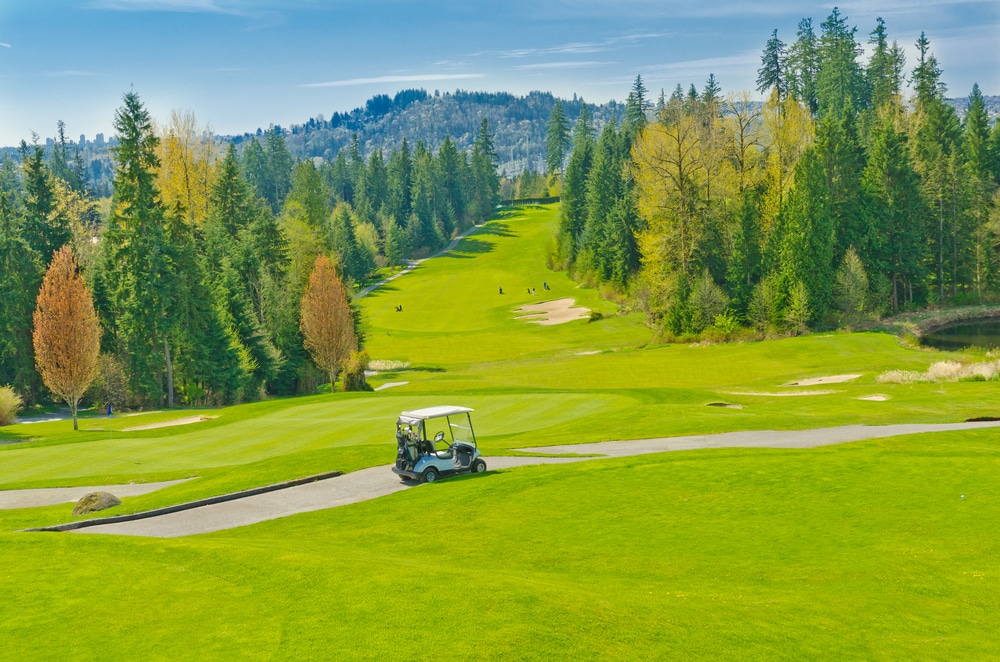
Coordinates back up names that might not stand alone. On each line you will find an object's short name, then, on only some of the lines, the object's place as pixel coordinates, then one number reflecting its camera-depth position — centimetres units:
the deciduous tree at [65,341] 4469
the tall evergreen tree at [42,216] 6253
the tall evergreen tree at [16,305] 5641
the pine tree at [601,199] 11038
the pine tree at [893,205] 7694
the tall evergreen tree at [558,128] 18938
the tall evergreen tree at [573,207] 12756
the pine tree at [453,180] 17900
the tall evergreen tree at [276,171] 19325
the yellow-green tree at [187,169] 7512
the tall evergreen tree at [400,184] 16521
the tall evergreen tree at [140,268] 5484
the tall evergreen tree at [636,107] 12718
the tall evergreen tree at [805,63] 13138
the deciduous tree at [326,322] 5797
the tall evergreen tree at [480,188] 18975
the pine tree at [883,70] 11719
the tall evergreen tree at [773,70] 12925
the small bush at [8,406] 4600
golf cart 2433
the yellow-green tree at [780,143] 7294
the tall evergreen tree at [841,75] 12356
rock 2186
